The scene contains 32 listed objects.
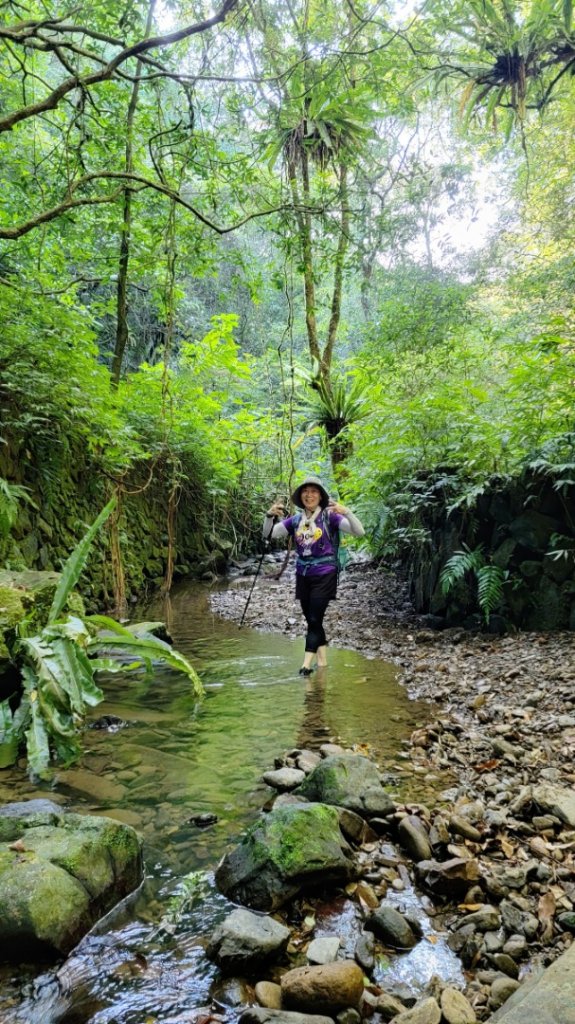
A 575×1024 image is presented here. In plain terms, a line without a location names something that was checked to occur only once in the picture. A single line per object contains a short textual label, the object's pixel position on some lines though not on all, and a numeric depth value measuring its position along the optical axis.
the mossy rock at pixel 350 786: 2.55
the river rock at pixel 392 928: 1.82
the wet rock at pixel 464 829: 2.31
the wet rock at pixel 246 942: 1.70
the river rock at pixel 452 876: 2.04
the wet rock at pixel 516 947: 1.69
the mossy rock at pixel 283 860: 2.02
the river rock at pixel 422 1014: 1.45
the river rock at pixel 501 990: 1.51
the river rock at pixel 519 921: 1.78
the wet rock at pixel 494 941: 1.73
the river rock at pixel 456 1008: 1.45
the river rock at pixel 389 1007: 1.53
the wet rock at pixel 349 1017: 1.50
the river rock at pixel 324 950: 1.73
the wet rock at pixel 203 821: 2.56
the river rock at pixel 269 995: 1.58
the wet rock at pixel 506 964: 1.64
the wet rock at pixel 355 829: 2.39
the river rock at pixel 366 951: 1.73
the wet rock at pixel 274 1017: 1.46
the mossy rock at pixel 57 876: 1.70
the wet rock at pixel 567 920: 1.75
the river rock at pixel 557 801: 2.34
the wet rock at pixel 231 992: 1.60
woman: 5.19
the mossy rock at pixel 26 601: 3.54
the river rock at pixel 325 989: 1.53
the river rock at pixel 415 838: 2.27
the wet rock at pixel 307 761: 3.04
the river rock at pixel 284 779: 2.84
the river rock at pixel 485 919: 1.83
